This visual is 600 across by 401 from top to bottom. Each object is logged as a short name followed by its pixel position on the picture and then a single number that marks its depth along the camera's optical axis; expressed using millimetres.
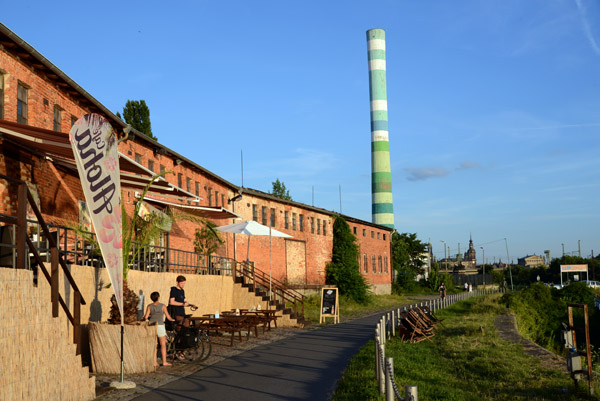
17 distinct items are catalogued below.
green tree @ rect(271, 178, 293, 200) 83875
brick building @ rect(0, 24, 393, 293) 14328
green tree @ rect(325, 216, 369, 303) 43716
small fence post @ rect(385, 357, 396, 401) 6855
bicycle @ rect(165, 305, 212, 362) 13984
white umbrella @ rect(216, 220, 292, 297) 23625
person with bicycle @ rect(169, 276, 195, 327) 14453
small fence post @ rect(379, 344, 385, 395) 9159
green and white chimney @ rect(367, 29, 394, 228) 69062
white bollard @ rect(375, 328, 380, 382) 10234
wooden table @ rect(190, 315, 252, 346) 17814
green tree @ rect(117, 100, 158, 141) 45156
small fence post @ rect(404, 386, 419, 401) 5113
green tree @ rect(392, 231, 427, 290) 68562
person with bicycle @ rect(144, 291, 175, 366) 13234
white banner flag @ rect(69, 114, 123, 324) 10047
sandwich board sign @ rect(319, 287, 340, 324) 26391
